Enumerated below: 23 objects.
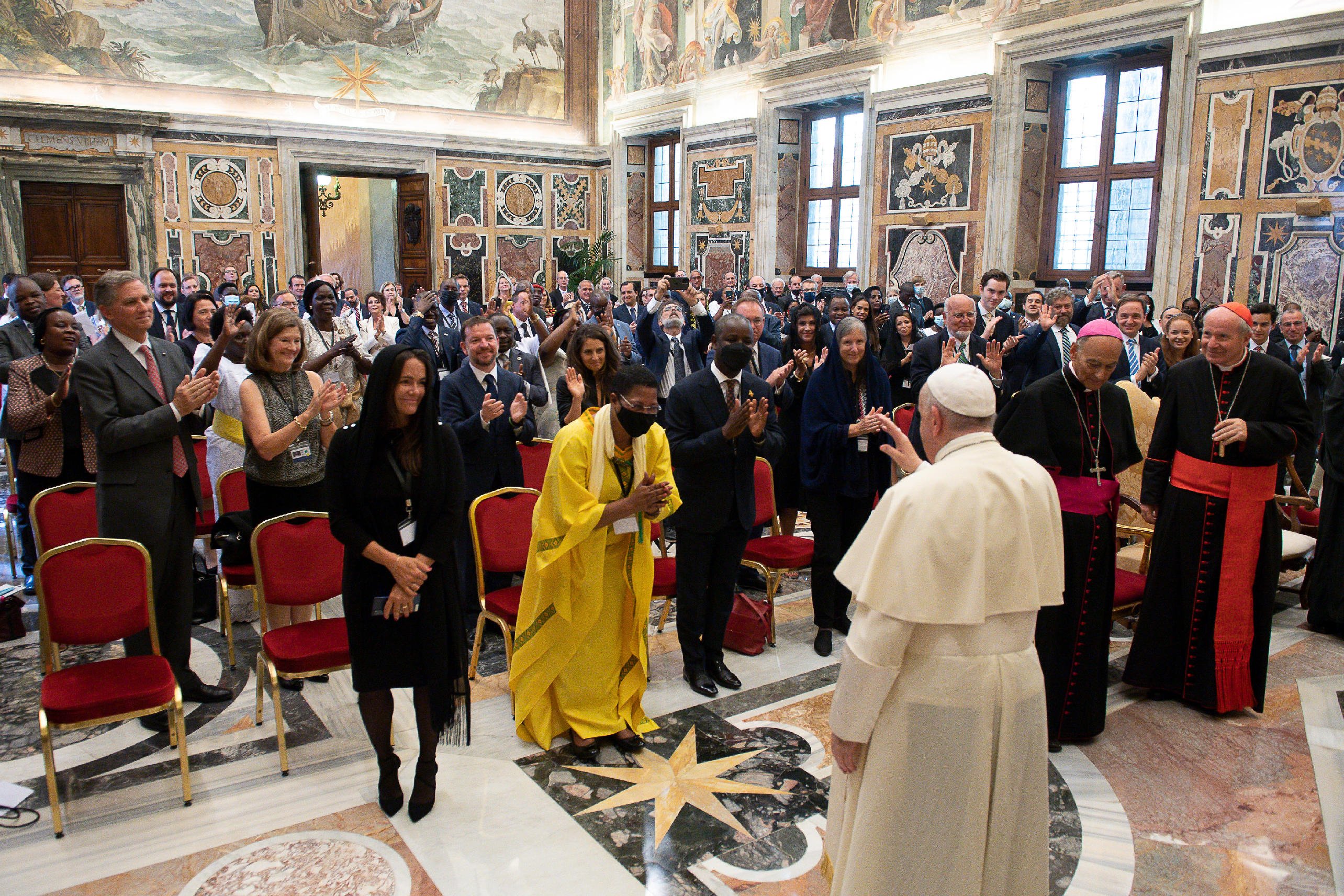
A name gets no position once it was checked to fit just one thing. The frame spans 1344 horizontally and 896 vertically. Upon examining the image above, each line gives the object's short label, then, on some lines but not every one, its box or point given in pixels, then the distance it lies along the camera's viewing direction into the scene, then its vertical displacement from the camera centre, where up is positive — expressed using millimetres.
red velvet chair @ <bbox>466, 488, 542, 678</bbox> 4633 -1274
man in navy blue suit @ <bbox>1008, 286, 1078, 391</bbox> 7172 -469
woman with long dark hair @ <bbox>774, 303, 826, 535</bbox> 6668 -1090
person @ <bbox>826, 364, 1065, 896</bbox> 2277 -950
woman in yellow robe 3779 -1232
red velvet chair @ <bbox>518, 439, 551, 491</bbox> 5648 -1083
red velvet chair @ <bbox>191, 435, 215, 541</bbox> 4562 -1213
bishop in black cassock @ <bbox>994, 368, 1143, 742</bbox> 4109 -1080
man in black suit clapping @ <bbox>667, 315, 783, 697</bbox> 4453 -981
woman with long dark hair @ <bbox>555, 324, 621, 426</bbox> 5125 -448
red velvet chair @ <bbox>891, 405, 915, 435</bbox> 6621 -931
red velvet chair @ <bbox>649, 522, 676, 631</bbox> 4816 -1531
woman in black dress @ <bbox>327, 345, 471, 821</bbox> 3273 -947
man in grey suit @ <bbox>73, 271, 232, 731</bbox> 3941 -680
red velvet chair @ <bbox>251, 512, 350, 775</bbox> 3787 -1345
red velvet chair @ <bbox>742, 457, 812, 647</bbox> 5195 -1490
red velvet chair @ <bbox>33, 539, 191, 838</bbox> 3400 -1393
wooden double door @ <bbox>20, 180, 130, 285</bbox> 14695 +772
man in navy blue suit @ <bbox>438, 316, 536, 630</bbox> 5191 -784
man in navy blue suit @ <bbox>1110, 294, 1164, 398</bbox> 7023 -536
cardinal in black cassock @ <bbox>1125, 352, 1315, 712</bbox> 4316 -1165
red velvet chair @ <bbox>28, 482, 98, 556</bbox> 4344 -1107
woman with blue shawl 5039 -938
